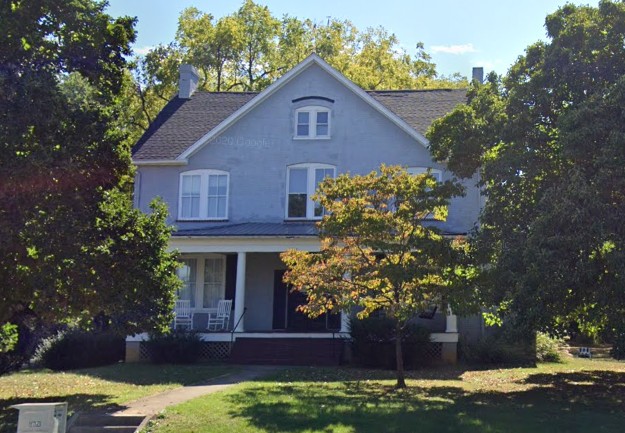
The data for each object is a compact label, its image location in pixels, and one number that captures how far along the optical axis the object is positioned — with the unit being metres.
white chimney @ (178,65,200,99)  29.58
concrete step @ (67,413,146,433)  10.73
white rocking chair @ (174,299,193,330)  23.39
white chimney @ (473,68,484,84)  27.70
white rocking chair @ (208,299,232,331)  23.23
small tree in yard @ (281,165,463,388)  14.30
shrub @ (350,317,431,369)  19.73
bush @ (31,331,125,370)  21.20
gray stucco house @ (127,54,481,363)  24.11
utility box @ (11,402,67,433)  9.09
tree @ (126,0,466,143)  40.59
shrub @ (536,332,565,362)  22.53
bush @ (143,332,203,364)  20.77
